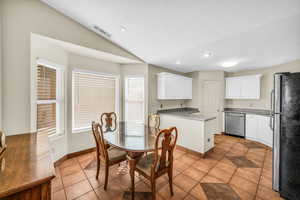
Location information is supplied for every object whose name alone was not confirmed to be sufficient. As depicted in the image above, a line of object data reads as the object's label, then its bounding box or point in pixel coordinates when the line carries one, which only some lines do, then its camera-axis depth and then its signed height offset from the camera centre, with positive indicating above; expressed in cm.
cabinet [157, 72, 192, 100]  357 +40
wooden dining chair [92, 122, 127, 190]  178 -89
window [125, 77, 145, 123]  351 -1
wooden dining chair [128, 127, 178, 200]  149 -90
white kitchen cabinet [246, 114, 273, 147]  341 -90
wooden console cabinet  70 -50
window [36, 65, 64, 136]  217 -3
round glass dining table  159 -63
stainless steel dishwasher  400 -84
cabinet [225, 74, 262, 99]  396 +42
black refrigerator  155 -47
